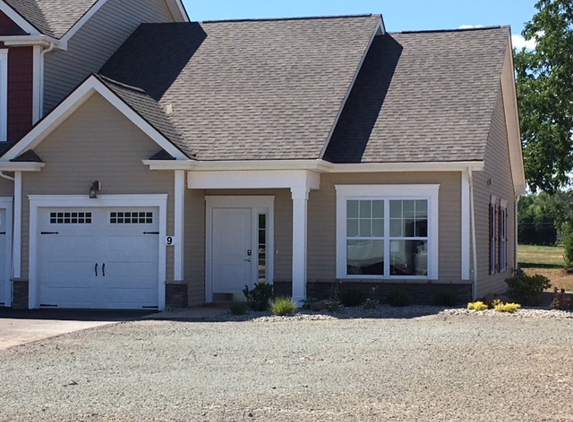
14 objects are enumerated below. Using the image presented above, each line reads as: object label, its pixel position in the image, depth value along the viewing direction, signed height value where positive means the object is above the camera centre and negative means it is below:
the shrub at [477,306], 18.78 -1.25
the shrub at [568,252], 39.44 -0.42
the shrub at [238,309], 18.42 -1.30
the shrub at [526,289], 20.53 -1.01
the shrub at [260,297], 18.98 -1.10
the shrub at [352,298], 19.78 -1.16
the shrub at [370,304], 19.14 -1.24
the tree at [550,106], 39.53 +5.66
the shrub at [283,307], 18.06 -1.25
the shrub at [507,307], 18.41 -1.24
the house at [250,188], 19.98 +1.14
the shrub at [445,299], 19.73 -1.17
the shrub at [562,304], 18.72 -1.20
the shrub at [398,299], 19.72 -1.17
